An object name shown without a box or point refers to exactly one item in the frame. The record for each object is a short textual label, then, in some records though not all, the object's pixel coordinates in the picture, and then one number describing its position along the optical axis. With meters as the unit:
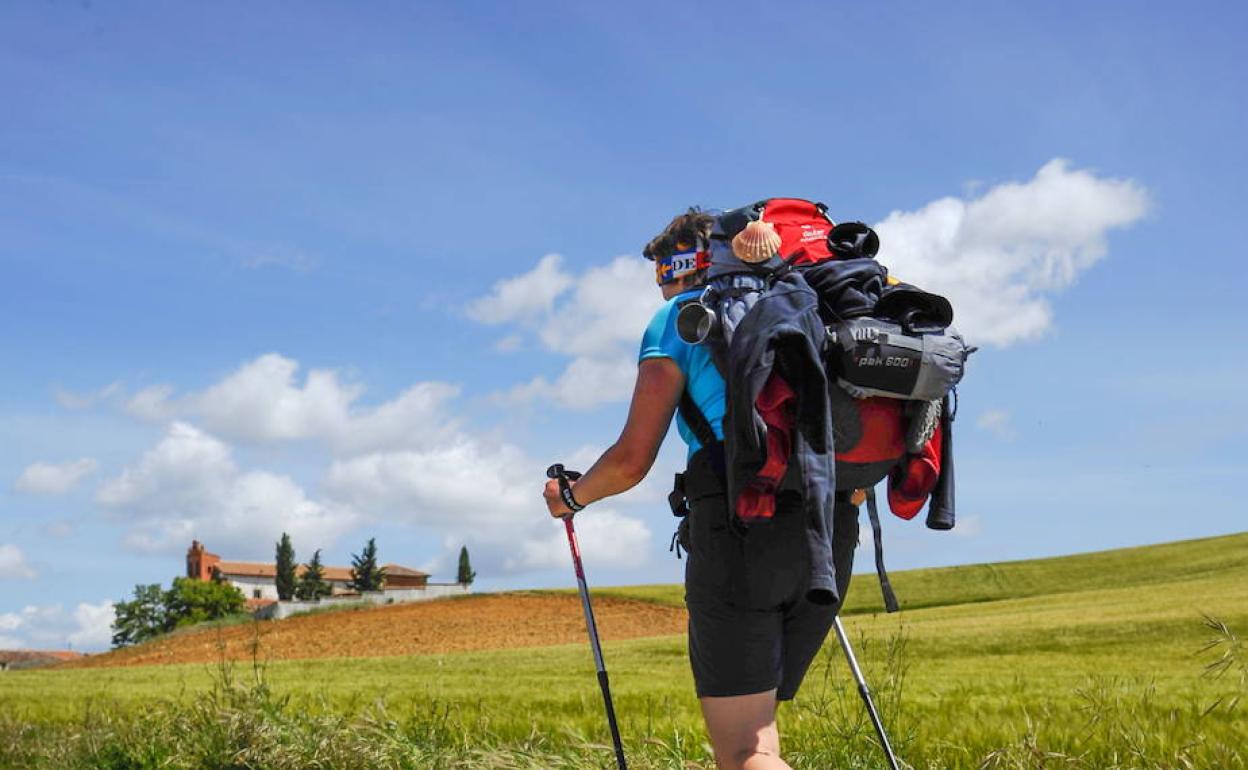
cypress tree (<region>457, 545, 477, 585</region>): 103.00
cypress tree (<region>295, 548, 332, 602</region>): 92.00
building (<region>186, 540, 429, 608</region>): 133.00
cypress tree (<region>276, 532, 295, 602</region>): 100.62
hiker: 3.48
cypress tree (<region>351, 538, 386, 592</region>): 96.00
